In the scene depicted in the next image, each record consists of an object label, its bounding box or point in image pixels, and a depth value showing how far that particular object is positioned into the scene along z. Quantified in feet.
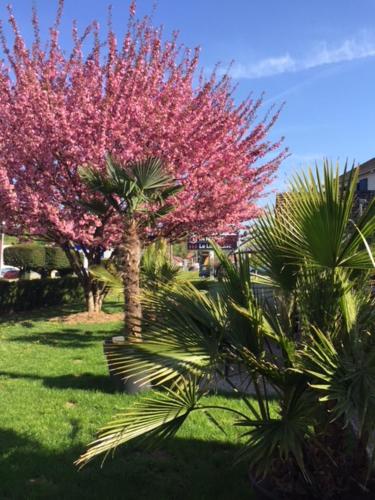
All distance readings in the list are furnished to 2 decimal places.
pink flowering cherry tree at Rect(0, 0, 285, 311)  37.01
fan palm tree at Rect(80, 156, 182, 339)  19.15
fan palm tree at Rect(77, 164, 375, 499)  8.08
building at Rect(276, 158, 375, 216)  101.81
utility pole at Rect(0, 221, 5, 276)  41.50
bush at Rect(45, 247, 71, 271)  95.46
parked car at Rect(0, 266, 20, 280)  125.18
